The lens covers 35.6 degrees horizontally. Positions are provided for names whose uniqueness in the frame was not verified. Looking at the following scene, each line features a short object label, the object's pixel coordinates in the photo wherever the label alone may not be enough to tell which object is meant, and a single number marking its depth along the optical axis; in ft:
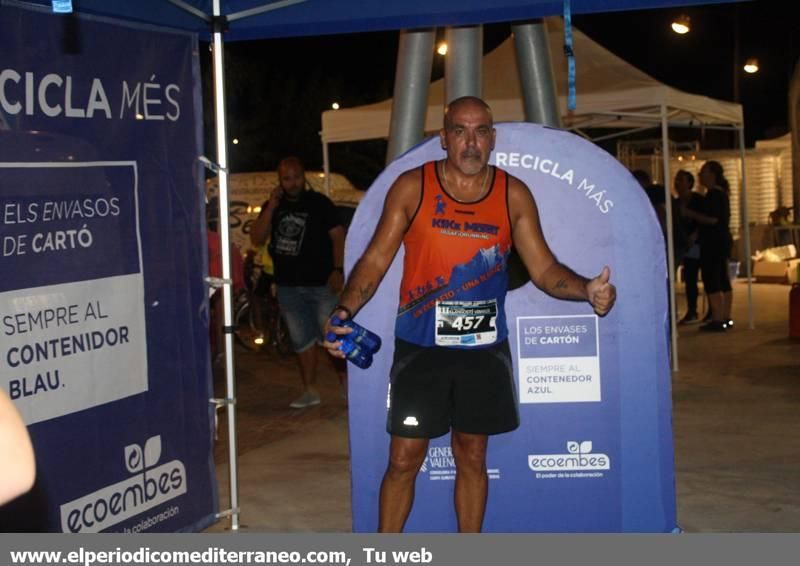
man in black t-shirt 32.91
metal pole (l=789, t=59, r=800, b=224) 110.75
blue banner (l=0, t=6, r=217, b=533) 16.49
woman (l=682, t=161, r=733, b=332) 50.70
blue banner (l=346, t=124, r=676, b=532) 18.52
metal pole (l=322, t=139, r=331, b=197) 49.99
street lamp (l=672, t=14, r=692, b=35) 68.85
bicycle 47.21
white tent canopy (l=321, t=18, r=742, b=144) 40.55
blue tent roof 19.15
